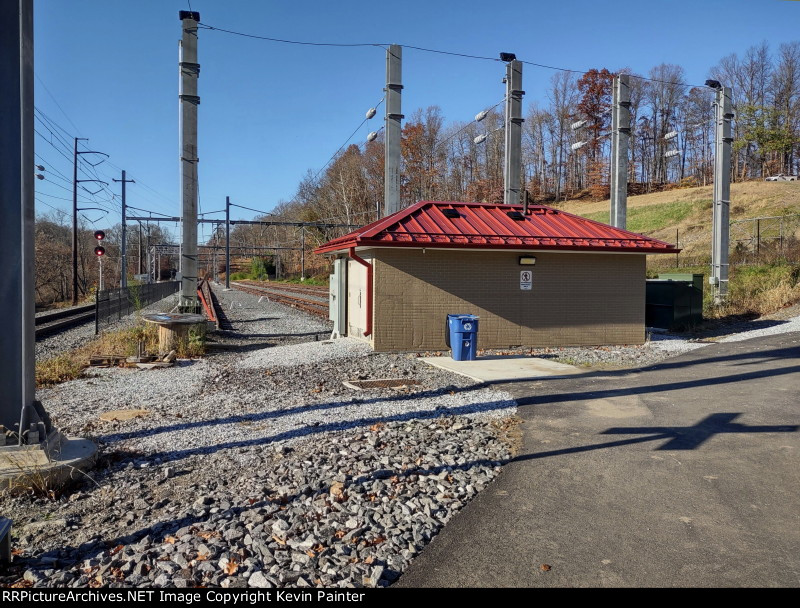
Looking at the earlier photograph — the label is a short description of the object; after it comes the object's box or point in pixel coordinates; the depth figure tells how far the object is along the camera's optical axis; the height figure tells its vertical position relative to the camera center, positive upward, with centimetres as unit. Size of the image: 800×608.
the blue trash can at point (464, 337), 1298 -116
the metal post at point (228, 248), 4359 +199
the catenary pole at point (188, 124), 1769 +432
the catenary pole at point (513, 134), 2133 +498
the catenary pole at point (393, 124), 2020 +502
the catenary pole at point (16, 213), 591 +59
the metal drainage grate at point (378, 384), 1036 -173
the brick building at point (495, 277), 1432 +8
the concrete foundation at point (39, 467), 551 -170
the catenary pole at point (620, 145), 2138 +471
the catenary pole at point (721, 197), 2366 +320
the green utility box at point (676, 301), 1947 -58
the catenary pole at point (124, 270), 3741 +44
